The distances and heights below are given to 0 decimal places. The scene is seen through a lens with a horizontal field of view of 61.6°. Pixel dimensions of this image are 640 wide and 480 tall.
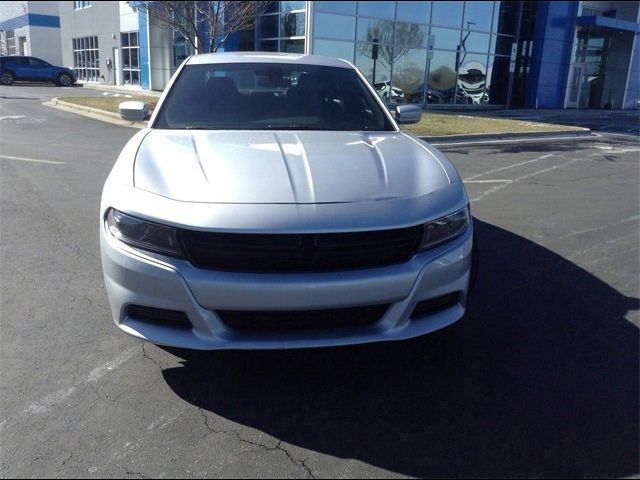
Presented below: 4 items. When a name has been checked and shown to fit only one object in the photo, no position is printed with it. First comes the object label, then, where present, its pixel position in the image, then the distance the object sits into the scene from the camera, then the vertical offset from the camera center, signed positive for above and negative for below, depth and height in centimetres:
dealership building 2256 +192
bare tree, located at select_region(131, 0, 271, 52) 1555 +195
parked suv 3095 +15
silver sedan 238 -73
